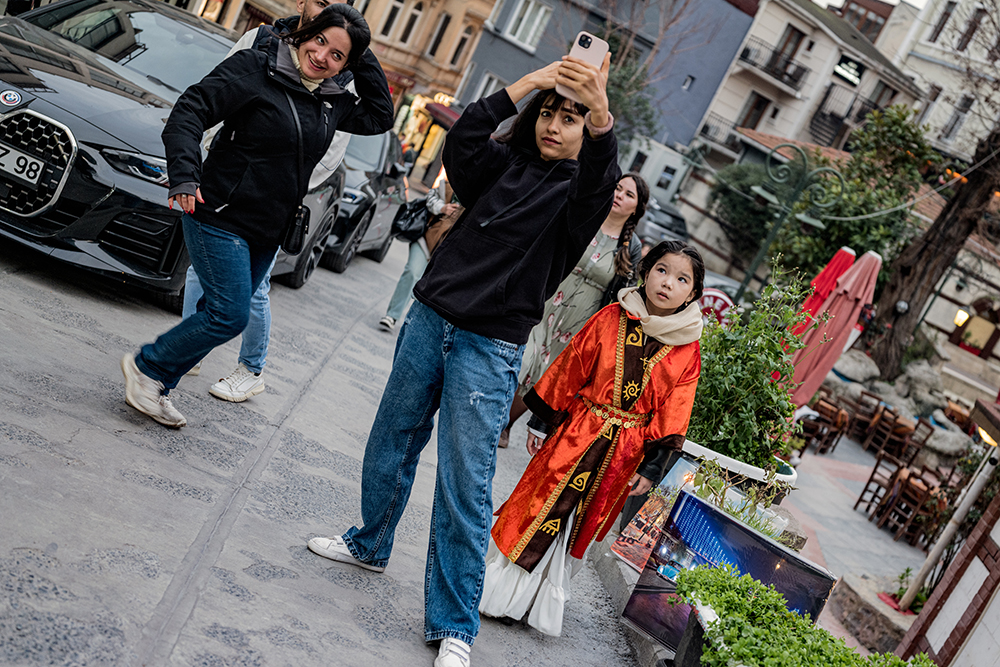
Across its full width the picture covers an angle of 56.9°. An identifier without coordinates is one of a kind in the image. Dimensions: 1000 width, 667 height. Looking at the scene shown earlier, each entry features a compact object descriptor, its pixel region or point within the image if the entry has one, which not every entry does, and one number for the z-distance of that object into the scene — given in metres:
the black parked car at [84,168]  5.12
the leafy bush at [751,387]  5.54
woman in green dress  5.78
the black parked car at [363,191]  9.63
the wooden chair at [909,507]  11.51
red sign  9.35
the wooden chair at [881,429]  16.22
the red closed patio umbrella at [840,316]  9.90
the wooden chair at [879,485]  12.23
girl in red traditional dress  3.81
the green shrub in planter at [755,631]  2.96
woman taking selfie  3.10
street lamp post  11.64
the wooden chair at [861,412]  18.59
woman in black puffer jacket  3.85
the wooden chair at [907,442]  16.05
